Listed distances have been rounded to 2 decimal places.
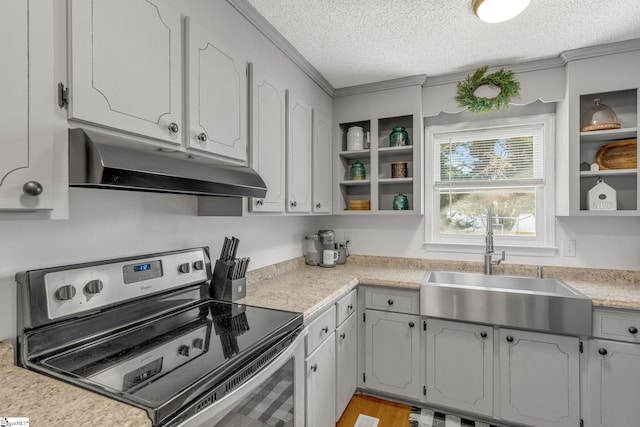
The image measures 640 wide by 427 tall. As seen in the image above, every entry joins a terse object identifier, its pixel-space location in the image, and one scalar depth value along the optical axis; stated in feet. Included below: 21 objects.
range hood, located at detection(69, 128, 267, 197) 2.68
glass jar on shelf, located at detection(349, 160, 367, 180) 8.92
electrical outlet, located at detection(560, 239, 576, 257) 7.42
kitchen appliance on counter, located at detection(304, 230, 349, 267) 8.71
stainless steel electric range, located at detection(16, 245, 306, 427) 2.71
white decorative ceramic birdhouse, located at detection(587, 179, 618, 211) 6.64
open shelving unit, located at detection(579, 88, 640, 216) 6.72
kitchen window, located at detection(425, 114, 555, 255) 7.84
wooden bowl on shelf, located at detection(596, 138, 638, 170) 6.66
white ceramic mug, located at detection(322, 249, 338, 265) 8.46
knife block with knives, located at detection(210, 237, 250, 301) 5.18
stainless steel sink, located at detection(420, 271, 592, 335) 5.74
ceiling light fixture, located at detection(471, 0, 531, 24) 5.00
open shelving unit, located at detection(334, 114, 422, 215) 8.30
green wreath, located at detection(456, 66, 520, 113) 7.42
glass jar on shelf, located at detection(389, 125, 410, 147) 8.50
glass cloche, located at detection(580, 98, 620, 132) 6.71
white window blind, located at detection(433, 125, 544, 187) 7.97
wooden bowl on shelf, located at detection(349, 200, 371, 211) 8.84
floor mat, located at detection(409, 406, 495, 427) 6.57
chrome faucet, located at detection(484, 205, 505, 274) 7.64
